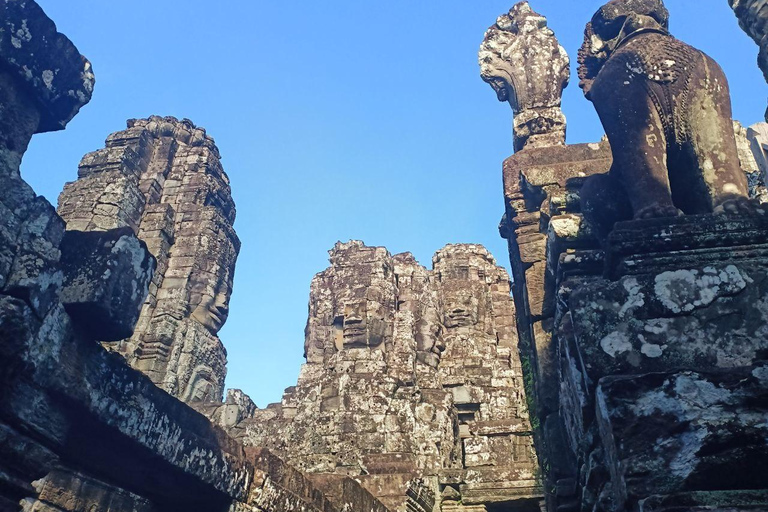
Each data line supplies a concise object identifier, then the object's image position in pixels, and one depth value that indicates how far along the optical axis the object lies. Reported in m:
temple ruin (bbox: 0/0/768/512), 2.26
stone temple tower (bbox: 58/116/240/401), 11.66
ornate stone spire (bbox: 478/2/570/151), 5.47
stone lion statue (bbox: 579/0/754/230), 3.28
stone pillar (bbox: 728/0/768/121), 5.58
